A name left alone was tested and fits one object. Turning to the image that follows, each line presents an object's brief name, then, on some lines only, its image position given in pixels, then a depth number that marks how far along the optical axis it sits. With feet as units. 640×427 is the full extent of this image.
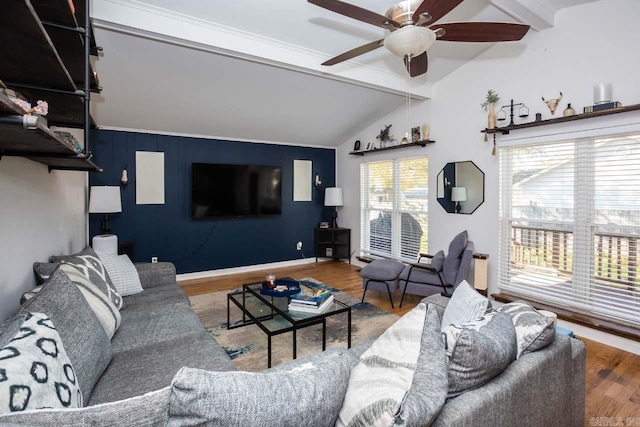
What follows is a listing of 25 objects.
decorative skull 10.61
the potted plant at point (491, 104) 12.25
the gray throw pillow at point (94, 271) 7.28
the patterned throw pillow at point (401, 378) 2.88
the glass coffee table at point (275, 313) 7.69
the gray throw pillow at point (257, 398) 2.42
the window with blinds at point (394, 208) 16.08
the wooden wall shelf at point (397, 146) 14.87
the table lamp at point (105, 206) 12.96
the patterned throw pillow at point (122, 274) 8.98
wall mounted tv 16.60
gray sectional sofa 2.39
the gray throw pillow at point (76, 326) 4.38
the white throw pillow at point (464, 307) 5.15
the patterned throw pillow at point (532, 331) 4.56
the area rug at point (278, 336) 8.73
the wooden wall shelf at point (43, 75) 3.28
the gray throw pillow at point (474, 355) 3.63
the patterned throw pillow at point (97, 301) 6.12
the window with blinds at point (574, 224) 9.46
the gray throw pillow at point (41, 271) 6.77
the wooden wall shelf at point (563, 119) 8.93
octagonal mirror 13.21
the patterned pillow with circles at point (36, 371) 2.65
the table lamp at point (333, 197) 20.35
